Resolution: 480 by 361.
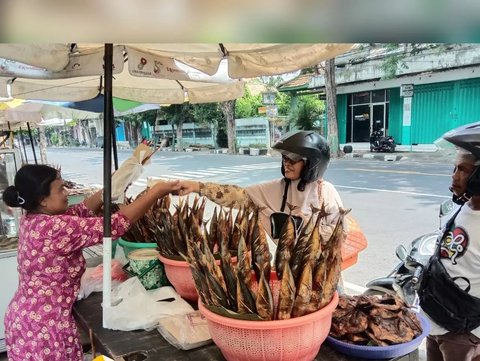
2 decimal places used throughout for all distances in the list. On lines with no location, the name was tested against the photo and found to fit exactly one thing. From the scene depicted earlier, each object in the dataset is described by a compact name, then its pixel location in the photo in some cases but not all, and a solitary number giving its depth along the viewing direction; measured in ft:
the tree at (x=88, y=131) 126.27
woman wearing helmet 6.77
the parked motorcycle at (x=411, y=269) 5.33
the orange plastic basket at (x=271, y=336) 3.37
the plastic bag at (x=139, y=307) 4.69
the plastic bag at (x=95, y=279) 5.88
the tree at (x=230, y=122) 62.49
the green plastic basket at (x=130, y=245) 6.08
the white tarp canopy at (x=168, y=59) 5.64
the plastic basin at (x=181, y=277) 5.05
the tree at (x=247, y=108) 79.30
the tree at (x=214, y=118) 73.97
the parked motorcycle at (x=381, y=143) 49.11
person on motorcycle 5.01
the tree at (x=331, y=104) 45.06
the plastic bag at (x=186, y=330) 4.21
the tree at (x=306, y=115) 54.95
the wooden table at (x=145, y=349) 4.06
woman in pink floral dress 5.06
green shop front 44.49
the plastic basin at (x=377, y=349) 3.80
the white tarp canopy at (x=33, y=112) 20.97
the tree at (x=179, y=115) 77.20
